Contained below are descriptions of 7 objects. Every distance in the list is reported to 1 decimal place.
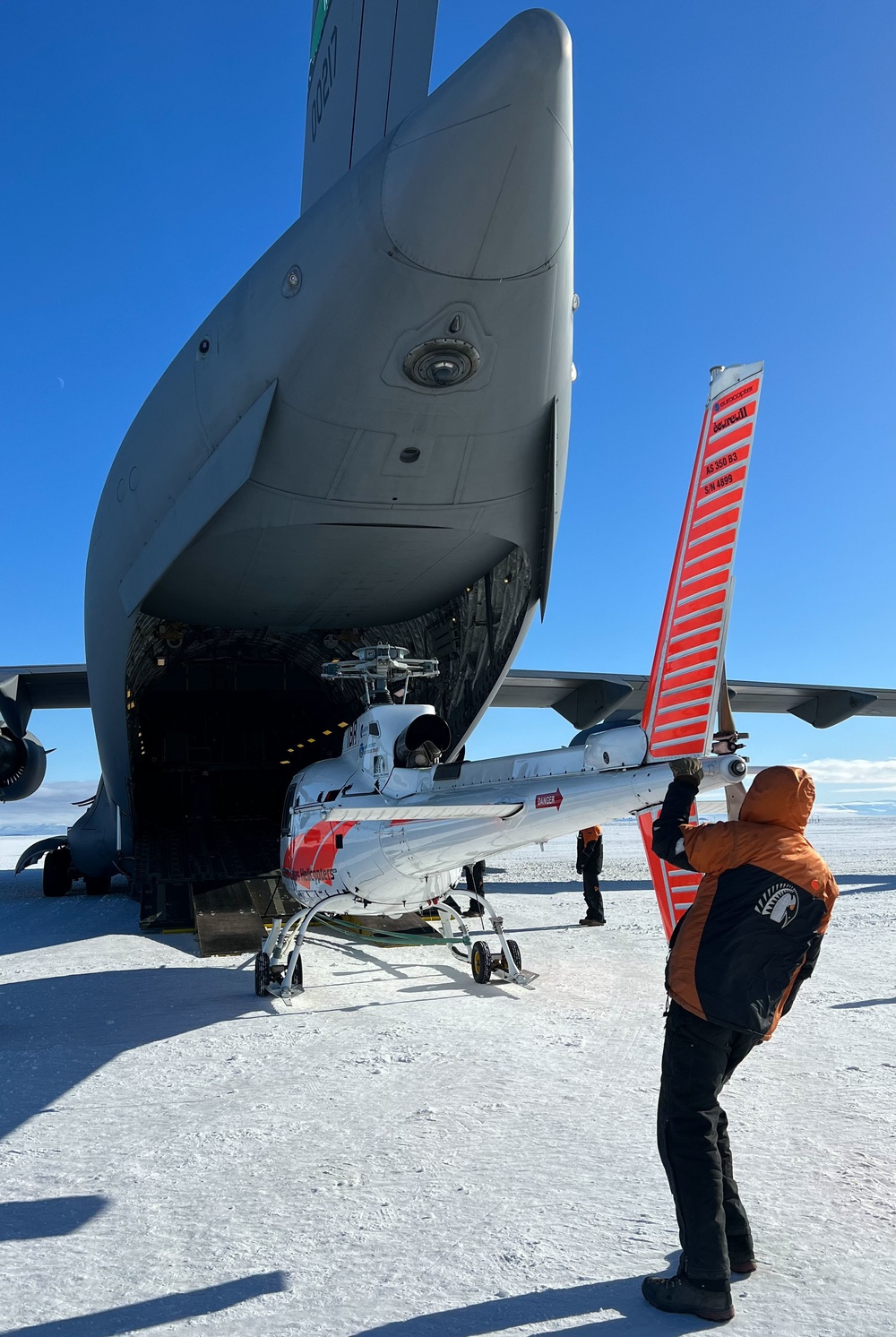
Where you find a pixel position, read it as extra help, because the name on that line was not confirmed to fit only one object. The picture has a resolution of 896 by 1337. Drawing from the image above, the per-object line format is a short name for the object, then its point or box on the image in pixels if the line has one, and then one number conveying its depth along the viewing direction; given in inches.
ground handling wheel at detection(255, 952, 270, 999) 280.4
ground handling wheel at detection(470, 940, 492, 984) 291.6
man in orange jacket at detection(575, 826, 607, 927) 414.9
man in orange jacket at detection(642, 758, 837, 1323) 106.0
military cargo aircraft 189.5
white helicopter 162.4
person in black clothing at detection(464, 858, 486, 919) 402.8
